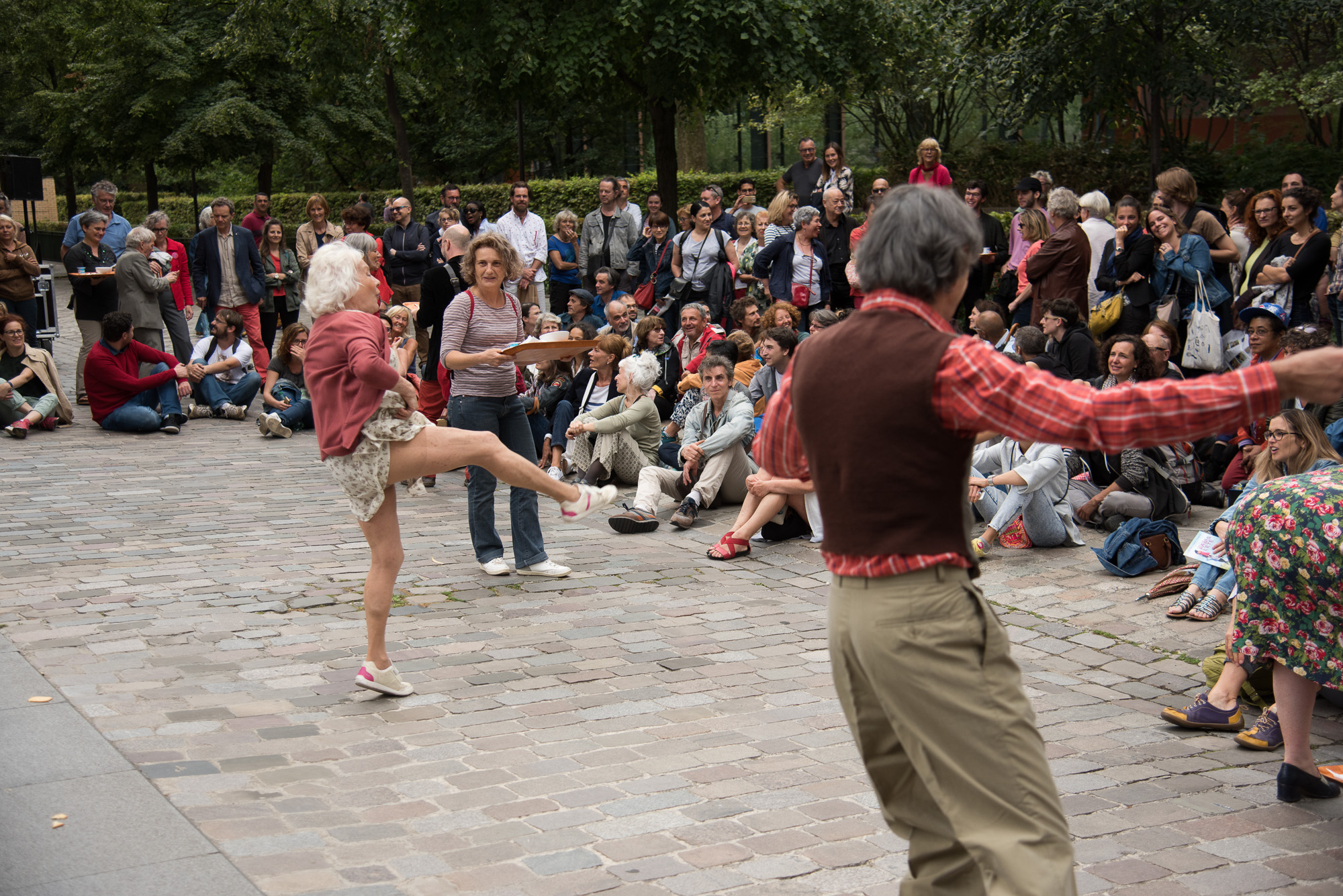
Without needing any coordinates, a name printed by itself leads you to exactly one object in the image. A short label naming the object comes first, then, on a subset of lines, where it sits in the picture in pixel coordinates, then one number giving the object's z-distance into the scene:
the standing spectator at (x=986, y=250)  12.22
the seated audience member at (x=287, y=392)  13.24
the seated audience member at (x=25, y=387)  13.09
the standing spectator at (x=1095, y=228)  11.24
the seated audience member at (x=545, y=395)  11.34
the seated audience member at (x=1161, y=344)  9.05
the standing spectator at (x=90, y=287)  14.27
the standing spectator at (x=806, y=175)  14.55
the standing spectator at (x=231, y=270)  15.16
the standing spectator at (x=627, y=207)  15.10
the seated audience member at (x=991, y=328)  10.12
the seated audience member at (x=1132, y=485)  8.49
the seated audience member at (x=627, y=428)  10.21
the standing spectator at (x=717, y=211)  13.43
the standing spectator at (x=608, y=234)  14.92
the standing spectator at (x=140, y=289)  14.13
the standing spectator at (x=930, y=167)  12.67
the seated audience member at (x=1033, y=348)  9.32
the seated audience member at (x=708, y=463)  9.36
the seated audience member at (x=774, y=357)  9.59
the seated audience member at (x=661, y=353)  11.25
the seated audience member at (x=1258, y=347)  8.66
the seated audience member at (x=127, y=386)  13.30
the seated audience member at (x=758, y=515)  8.42
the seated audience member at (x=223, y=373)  14.30
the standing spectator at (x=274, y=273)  15.70
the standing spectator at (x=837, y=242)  12.63
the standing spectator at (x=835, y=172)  13.95
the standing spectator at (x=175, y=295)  14.99
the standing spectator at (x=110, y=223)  15.13
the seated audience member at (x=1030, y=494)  7.86
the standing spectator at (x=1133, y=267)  10.31
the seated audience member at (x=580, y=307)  12.88
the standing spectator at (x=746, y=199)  14.02
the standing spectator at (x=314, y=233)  15.44
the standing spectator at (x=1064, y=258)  10.77
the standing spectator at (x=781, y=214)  12.54
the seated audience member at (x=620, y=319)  11.80
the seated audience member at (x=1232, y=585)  5.18
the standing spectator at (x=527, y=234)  14.94
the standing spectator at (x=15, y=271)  14.18
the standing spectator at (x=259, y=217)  16.53
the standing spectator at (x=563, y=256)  15.55
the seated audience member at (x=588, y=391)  10.61
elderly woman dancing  5.56
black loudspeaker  19.56
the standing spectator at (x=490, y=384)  7.64
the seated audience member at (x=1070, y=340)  9.66
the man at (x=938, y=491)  2.71
